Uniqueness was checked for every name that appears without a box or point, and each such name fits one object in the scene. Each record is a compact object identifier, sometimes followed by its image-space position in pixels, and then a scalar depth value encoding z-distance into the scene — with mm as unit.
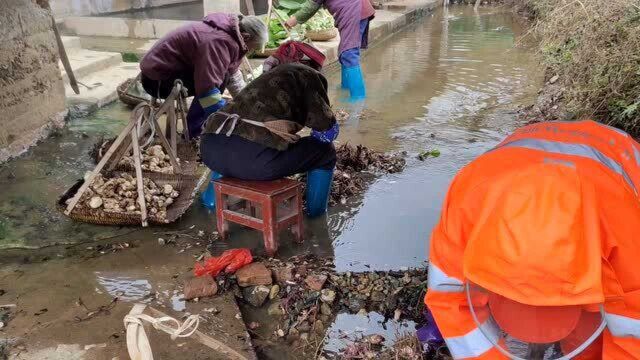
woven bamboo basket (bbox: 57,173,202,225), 4141
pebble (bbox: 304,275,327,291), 3441
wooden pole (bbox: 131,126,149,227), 4113
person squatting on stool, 3787
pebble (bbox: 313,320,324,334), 3223
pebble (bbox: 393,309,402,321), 3317
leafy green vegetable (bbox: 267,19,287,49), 9422
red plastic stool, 3785
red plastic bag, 3586
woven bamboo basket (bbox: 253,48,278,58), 9052
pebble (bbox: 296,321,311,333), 3211
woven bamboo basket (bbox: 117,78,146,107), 6758
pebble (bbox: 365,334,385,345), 3091
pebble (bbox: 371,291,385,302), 3426
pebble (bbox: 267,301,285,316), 3363
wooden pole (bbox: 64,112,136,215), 4066
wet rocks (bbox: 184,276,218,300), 3396
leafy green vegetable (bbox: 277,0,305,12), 10750
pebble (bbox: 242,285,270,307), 3428
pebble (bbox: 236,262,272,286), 3492
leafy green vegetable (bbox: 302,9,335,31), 10280
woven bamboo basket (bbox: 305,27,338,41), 10307
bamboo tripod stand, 4145
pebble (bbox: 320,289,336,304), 3389
